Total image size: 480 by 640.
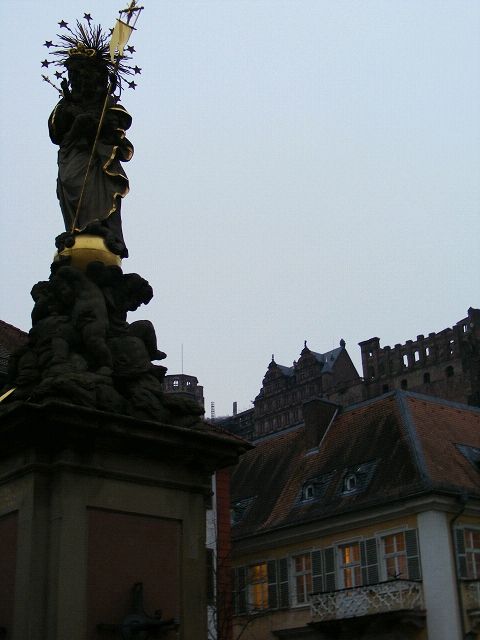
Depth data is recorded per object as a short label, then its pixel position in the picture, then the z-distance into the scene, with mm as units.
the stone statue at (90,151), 8500
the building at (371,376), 83500
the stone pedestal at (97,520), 6539
